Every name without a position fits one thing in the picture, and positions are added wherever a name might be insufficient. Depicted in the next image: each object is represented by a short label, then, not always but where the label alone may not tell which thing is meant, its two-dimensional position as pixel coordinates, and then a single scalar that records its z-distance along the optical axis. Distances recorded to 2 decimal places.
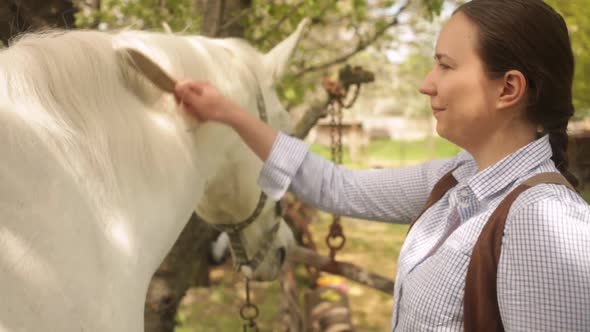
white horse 0.80
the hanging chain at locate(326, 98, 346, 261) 2.21
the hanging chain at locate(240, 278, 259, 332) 1.89
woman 0.82
